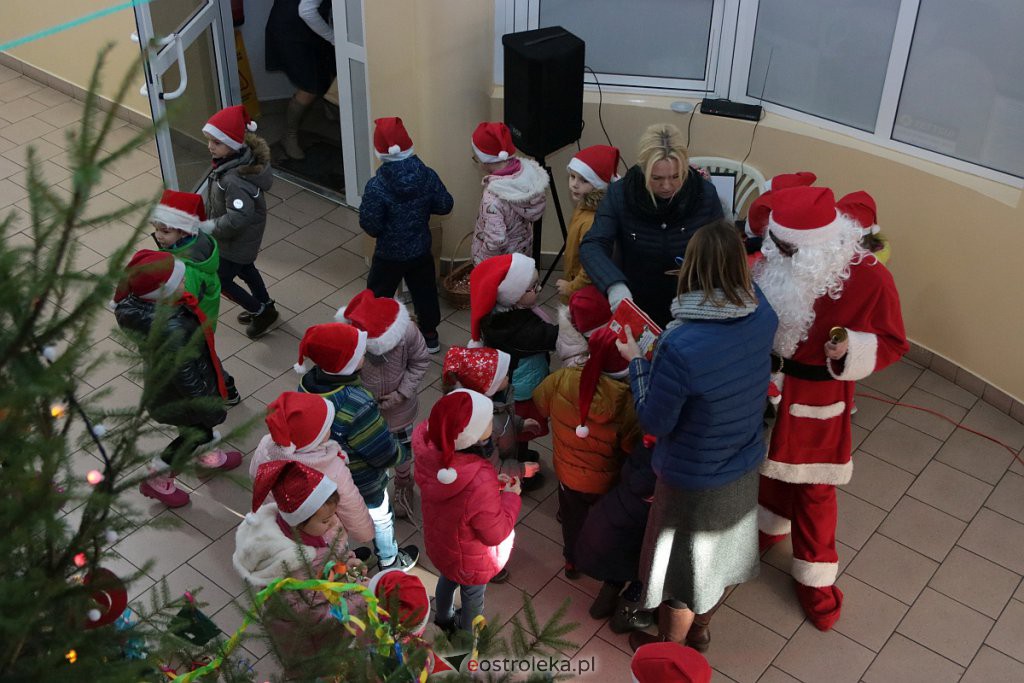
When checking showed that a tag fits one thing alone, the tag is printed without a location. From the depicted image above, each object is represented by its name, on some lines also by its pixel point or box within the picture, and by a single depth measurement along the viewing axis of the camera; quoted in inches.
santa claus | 131.9
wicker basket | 221.0
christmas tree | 56.8
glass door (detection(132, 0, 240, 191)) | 222.7
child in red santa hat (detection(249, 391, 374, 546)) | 130.0
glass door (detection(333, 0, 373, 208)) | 229.1
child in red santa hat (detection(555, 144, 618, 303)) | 179.8
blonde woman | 158.4
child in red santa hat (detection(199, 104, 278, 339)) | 194.5
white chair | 212.6
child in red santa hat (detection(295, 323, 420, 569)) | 139.0
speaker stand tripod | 209.2
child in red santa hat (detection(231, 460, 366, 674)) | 116.8
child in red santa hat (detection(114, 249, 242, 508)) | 150.4
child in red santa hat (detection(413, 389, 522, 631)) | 126.8
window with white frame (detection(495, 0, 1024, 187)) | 187.2
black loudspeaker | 192.2
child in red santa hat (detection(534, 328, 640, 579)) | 139.8
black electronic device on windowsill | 211.1
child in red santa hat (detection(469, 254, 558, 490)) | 155.9
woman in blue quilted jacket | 119.0
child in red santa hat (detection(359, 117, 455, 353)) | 191.0
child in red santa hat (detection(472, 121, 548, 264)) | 191.3
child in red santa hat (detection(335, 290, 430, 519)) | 151.8
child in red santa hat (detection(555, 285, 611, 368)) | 154.3
